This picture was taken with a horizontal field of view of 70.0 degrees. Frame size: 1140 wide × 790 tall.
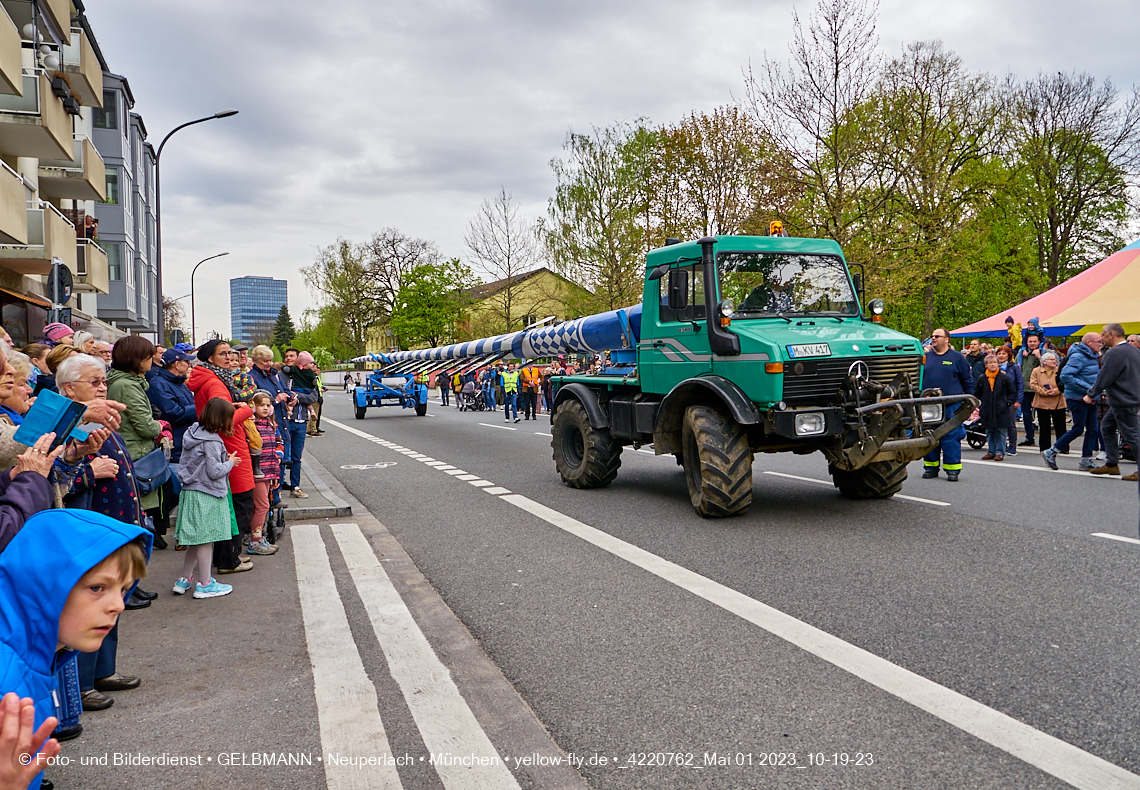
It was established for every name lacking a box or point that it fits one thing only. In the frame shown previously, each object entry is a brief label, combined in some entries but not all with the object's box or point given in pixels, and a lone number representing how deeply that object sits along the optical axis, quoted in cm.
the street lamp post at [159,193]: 2422
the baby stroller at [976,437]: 1424
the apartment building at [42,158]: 1680
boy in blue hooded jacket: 175
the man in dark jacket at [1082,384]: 1163
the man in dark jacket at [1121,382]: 981
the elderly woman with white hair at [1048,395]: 1273
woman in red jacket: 618
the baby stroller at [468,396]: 3278
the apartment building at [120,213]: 3812
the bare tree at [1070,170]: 3209
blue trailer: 2780
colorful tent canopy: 1747
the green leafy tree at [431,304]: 6762
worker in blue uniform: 1031
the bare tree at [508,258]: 4516
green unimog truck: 727
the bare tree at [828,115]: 2283
